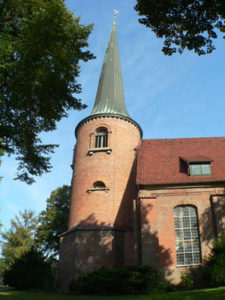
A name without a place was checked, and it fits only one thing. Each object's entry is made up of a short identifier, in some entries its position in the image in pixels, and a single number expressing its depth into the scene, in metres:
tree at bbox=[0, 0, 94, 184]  9.85
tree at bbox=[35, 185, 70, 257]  28.83
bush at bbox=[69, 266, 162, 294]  13.62
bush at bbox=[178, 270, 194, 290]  14.78
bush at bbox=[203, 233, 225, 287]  13.36
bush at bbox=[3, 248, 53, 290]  19.62
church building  16.45
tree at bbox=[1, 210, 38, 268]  34.57
